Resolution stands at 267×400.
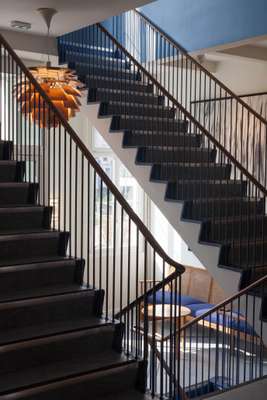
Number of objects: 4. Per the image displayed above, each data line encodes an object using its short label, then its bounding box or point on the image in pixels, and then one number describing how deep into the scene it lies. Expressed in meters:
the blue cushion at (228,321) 8.63
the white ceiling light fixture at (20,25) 6.61
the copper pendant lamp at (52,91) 5.25
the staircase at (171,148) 5.48
